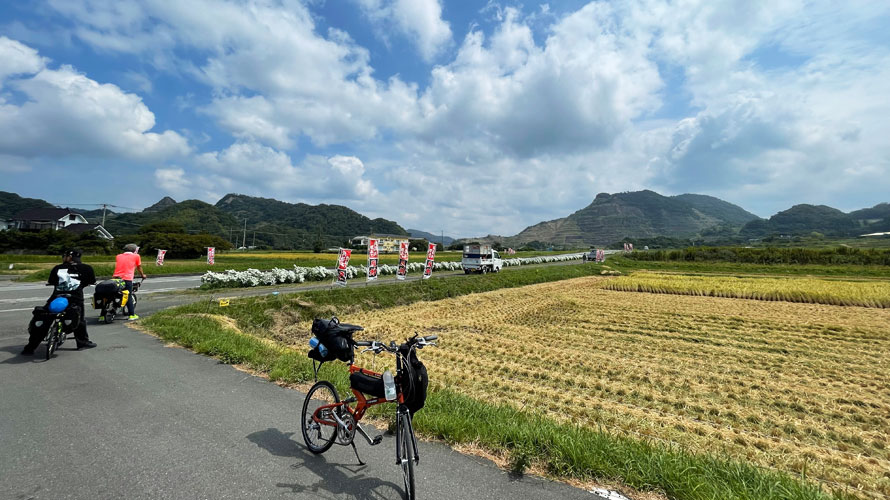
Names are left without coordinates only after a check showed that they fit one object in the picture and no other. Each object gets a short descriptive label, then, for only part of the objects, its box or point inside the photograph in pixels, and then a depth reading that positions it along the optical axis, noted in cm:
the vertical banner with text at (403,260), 2138
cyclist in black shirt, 661
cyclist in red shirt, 998
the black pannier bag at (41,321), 654
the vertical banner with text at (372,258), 1792
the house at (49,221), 5859
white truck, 3459
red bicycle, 295
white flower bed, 1927
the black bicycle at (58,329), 652
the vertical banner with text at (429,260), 2327
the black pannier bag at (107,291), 982
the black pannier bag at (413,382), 298
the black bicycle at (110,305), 991
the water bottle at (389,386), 301
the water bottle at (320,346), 354
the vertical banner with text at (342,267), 1672
